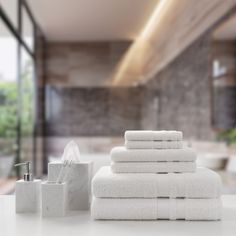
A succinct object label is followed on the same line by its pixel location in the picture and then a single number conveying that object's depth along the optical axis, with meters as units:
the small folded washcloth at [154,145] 0.78
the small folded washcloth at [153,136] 0.78
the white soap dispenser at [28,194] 0.78
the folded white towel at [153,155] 0.76
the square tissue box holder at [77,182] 0.80
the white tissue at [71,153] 0.83
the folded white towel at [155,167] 0.76
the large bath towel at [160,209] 0.72
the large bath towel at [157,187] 0.72
